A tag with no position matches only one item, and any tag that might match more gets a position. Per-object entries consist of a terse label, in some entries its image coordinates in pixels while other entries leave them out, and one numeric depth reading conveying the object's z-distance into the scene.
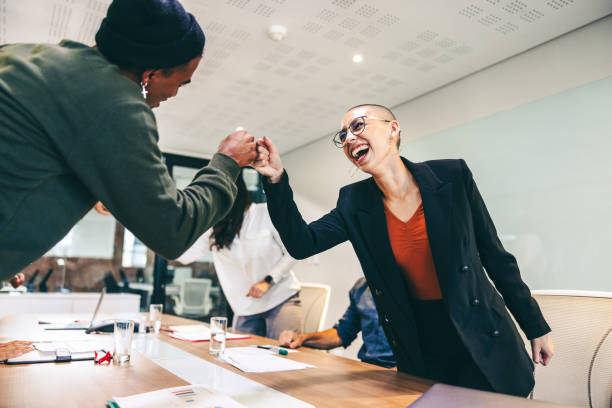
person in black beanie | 0.70
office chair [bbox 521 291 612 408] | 1.30
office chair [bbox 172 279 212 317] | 5.95
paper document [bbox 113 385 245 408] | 0.76
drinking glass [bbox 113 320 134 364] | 1.14
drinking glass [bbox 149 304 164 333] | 1.93
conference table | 0.84
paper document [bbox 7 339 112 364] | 1.11
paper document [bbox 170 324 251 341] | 1.67
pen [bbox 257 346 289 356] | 1.41
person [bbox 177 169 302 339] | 2.53
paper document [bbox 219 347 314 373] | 1.16
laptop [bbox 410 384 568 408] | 0.67
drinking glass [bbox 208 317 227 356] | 1.33
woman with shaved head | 1.24
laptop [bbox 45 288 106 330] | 1.82
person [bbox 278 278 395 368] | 1.91
